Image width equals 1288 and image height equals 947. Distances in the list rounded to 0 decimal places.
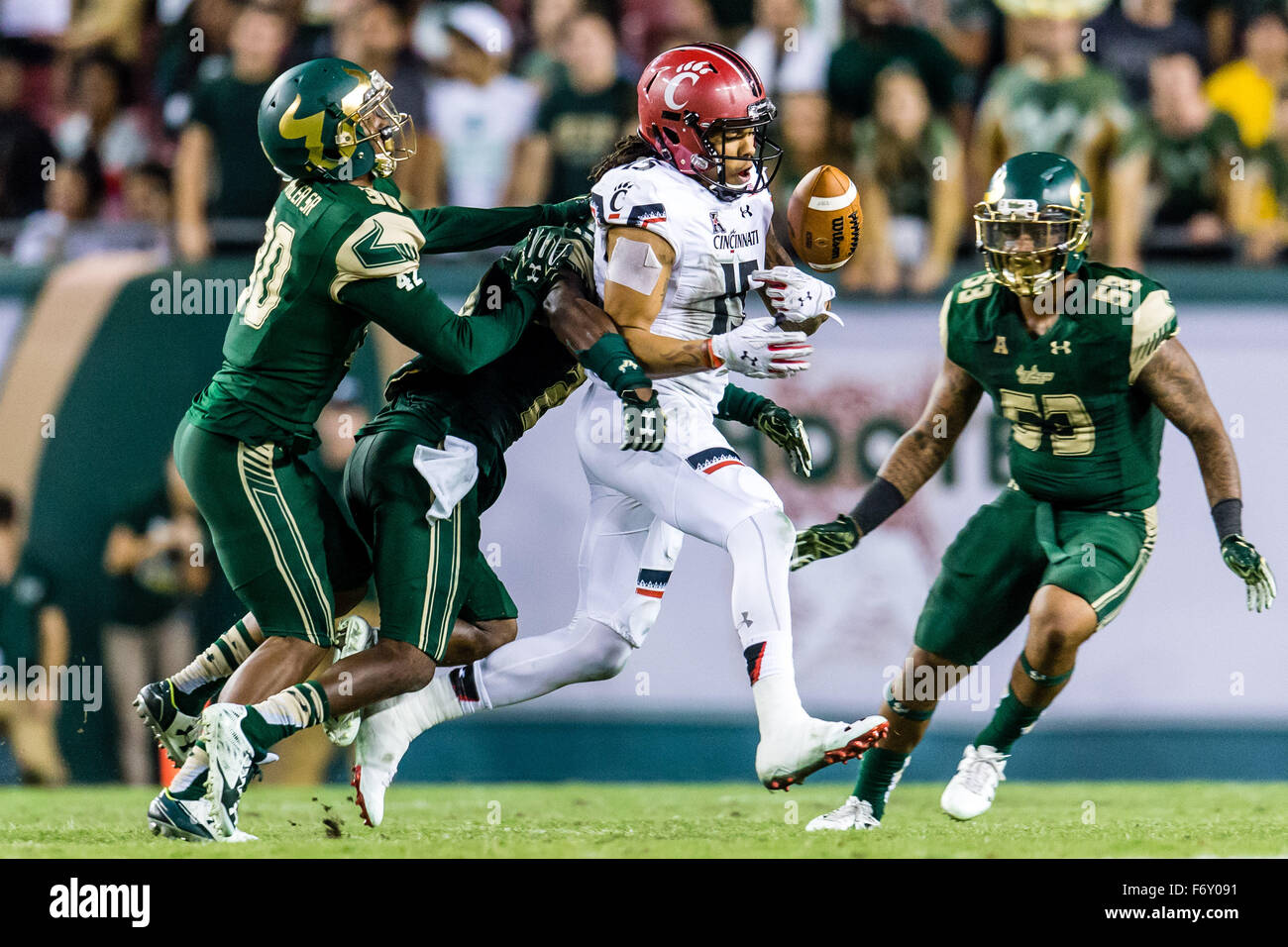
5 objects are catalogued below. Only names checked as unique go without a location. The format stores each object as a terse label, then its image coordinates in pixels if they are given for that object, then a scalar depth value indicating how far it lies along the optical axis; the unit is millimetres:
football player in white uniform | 9562
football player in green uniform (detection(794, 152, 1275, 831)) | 10352
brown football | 10297
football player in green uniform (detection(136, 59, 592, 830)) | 9305
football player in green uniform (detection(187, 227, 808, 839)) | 9289
